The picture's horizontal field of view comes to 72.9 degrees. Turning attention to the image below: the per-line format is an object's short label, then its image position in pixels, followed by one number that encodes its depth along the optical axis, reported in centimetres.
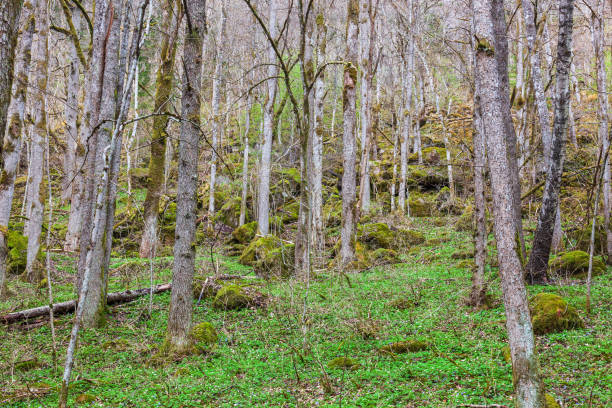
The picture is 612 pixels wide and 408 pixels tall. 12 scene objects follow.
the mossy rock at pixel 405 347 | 615
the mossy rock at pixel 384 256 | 1318
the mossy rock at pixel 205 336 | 697
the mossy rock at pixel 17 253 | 1256
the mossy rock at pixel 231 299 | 957
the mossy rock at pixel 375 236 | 1512
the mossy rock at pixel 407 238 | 1505
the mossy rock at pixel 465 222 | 1609
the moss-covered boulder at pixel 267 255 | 1210
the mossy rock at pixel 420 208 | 2062
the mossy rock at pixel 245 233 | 1855
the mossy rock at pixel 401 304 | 846
